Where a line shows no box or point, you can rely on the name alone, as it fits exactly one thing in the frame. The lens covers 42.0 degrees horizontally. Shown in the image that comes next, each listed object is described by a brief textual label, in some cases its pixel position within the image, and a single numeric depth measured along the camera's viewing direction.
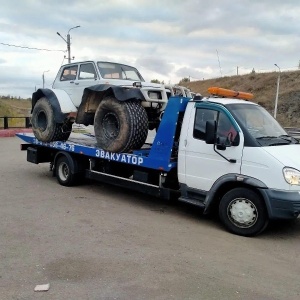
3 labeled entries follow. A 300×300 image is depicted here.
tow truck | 5.67
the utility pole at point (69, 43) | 34.59
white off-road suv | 7.52
